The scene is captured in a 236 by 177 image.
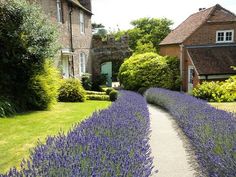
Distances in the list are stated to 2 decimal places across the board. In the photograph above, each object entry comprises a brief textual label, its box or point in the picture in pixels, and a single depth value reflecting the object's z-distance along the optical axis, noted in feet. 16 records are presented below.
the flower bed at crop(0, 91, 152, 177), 10.18
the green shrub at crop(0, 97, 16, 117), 32.88
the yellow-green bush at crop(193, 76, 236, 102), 54.34
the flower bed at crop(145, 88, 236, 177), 14.40
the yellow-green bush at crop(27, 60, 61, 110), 38.40
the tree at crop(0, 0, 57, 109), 35.88
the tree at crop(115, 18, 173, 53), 143.64
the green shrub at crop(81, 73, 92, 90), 76.13
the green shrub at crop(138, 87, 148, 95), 75.40
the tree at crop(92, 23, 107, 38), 185.76
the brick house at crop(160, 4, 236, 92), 67.31
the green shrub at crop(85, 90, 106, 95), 63.21
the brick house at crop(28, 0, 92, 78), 58.65
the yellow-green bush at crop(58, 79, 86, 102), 52.54
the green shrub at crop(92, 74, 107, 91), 84.03
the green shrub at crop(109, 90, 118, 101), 59.63
